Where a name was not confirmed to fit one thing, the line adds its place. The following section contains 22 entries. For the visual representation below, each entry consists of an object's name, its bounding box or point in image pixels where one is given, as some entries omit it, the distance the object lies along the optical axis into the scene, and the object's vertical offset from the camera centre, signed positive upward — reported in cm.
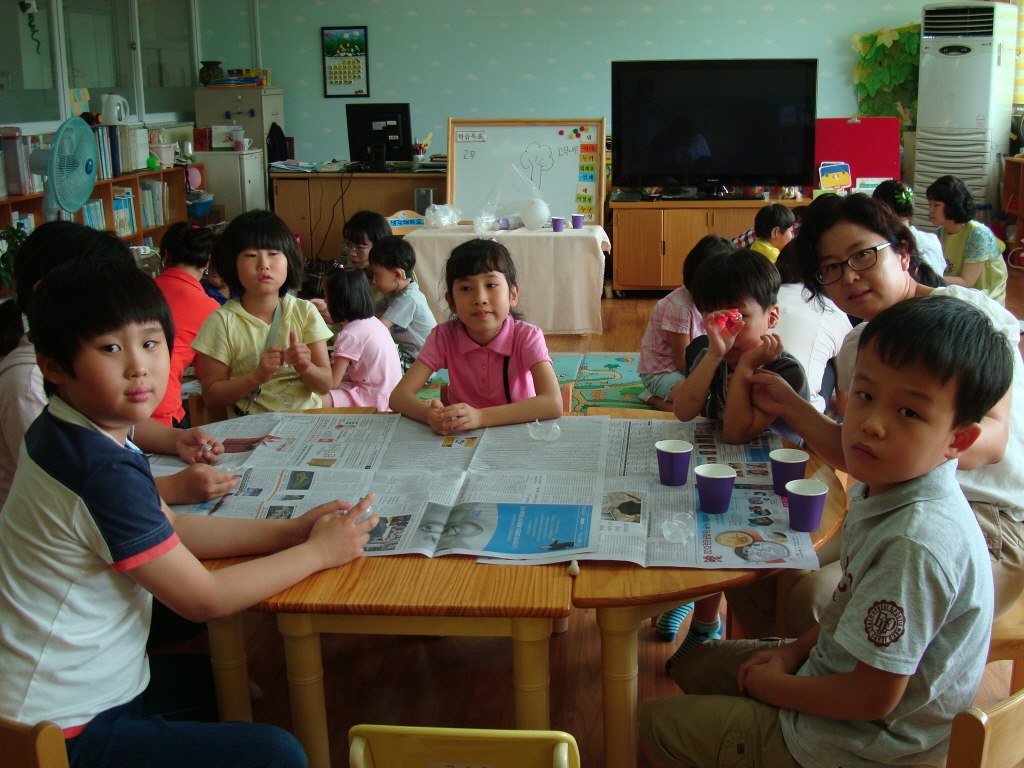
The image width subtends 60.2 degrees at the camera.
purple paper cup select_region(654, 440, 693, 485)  152 -45
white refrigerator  695 +20
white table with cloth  509 -40
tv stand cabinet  613 -20
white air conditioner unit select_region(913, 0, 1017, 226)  667 +78
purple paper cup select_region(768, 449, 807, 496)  146 -44
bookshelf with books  534 +0
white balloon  519 -8
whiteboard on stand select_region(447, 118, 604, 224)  557 +27
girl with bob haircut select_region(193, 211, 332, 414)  234 -33
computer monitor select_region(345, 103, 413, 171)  659 +51
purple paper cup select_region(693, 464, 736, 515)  141 -46
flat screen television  612 +53
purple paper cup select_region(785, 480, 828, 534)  134 -46
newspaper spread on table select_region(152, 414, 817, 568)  134 -50
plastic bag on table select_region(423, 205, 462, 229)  531 -8
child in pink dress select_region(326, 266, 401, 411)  271 -44
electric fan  367 +17
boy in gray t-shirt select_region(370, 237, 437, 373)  359 -39
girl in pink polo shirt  212 -35
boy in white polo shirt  114 -45
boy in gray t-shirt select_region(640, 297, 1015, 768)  105 -43
